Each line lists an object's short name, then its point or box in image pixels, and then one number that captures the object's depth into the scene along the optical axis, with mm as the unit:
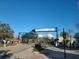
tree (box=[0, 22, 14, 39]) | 29712
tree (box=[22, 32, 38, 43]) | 51958
